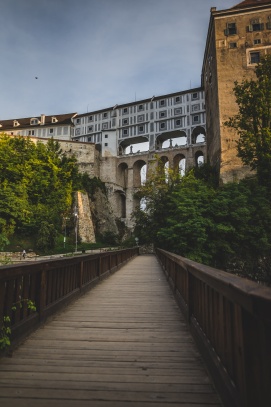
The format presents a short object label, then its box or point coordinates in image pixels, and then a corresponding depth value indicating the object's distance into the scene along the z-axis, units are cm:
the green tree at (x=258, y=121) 2398
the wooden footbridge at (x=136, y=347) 176
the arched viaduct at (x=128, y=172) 5581
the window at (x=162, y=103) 5650
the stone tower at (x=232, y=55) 3359
